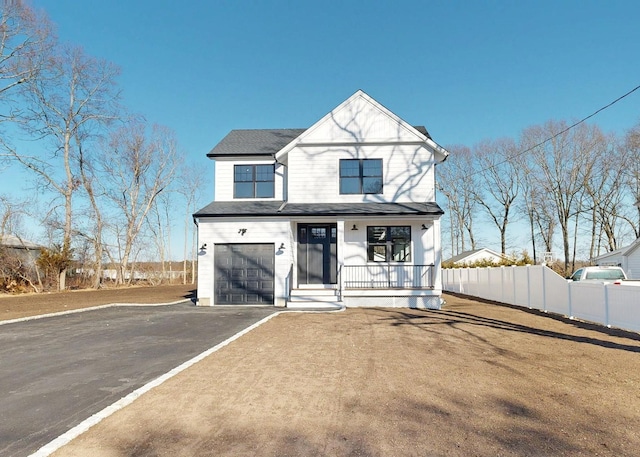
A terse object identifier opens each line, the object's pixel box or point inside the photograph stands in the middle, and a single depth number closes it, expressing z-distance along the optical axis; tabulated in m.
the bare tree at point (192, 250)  45.58
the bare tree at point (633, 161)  31.67
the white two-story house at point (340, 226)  14.08
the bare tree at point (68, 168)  27.73
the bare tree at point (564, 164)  35.47
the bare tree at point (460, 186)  43.75
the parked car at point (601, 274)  15.50
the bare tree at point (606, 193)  35.00
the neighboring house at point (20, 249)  25.95
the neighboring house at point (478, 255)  40.09
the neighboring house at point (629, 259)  23.96
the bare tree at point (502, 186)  41.84
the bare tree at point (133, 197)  37.09
